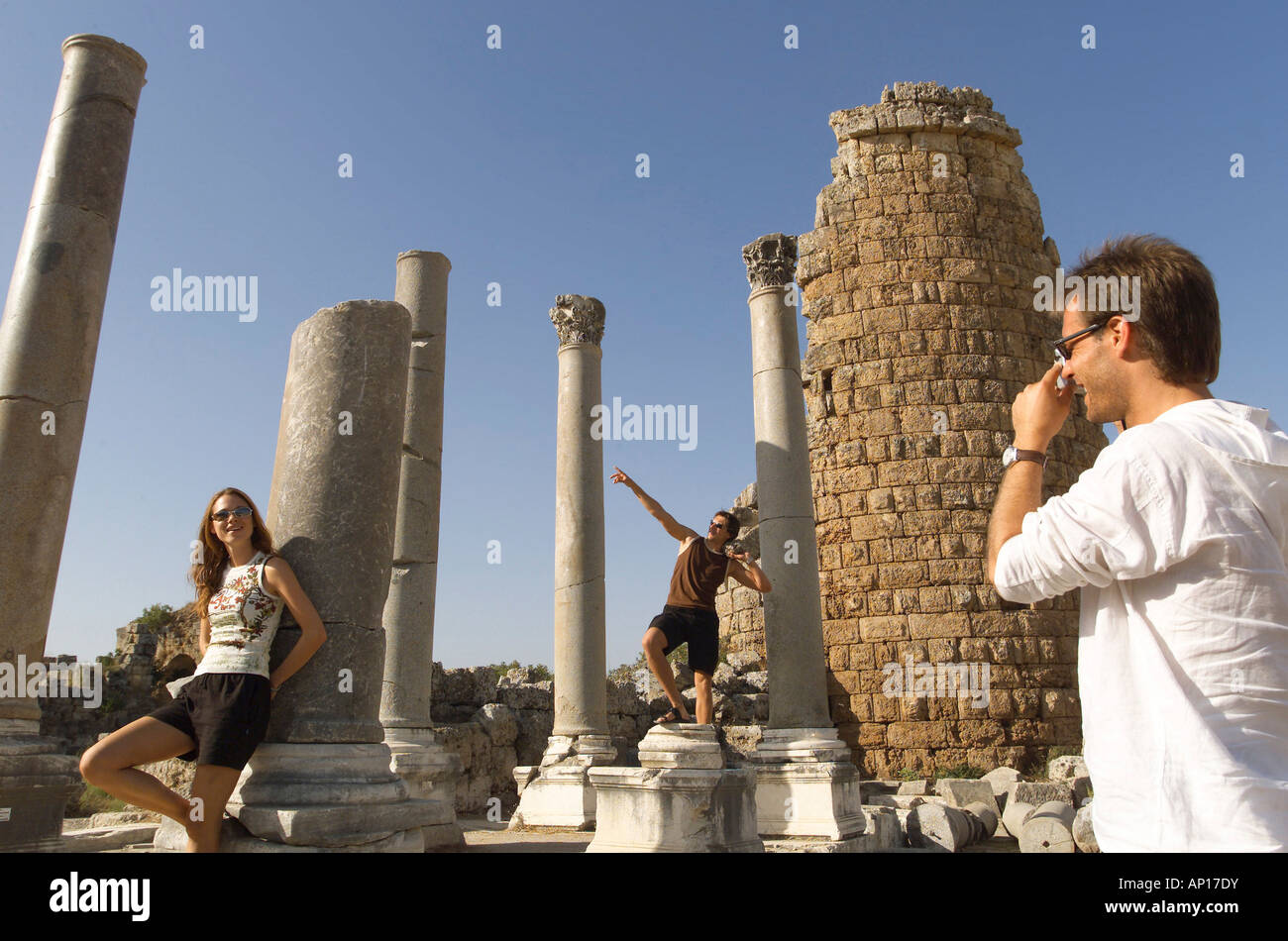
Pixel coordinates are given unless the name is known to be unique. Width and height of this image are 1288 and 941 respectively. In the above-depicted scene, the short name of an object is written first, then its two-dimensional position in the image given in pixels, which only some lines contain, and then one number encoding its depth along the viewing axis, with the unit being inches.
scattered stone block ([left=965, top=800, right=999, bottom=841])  388.8
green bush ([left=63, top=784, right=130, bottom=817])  427.4
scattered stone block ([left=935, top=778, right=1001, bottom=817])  437.4
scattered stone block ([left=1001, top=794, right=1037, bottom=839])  382.3
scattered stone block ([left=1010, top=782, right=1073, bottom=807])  414.0
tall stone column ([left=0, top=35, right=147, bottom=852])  241.6
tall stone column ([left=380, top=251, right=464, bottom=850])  325.4
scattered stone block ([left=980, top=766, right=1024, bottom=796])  446.3
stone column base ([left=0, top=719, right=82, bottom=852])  229.5
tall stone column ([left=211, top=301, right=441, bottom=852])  167.6
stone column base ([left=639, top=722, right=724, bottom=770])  248.7
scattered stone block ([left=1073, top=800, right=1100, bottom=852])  301.6
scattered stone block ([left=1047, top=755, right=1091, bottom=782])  460.4
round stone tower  536.4
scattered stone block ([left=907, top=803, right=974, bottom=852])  348.5
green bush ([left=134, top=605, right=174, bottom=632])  757.6
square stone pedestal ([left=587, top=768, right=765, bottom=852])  241.8
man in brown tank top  291.4
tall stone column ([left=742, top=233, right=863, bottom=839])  319.3
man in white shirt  62.4
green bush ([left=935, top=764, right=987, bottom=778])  515.2
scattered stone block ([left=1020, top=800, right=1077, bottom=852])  313.6
